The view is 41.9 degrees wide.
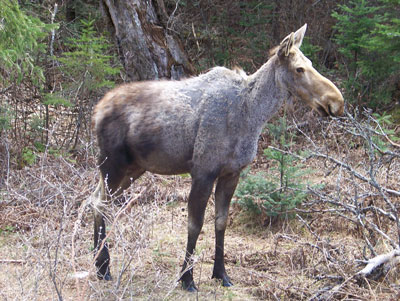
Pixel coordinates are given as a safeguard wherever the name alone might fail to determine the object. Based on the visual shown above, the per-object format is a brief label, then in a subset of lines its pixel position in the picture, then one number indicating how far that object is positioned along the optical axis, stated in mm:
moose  5953
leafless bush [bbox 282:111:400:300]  5430
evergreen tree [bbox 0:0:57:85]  7355
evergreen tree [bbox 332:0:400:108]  11344
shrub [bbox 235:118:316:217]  7992
